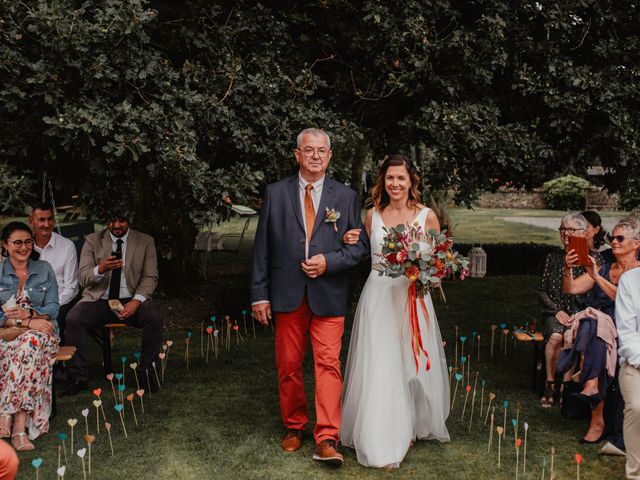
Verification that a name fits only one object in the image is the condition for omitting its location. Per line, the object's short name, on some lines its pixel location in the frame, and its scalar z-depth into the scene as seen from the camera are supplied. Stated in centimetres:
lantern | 1342
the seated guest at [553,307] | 589
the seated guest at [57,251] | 654
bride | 467
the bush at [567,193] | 3659
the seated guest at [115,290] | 638
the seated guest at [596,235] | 607
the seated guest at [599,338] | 513
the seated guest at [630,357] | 419
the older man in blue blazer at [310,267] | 471
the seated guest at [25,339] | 504
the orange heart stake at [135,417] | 546
